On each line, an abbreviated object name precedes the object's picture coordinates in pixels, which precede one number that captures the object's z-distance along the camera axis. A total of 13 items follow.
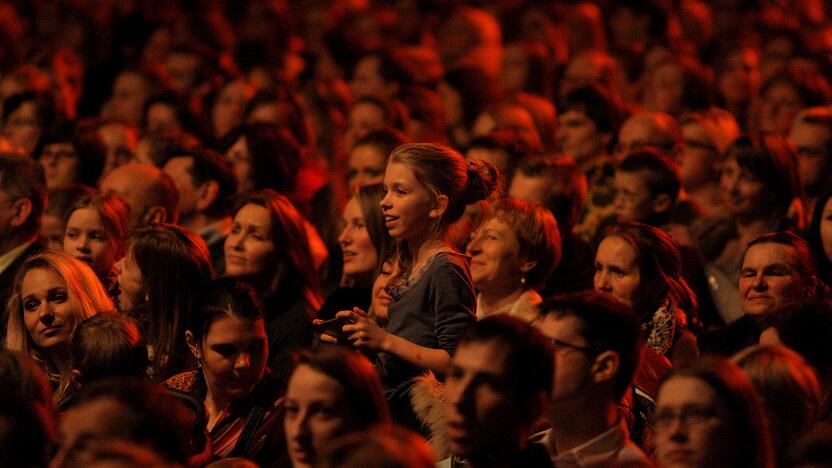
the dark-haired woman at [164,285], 11.74
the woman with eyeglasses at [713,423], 7.68
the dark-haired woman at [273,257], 13.29
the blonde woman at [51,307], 11.64
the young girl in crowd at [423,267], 10.13
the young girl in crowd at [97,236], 13.33
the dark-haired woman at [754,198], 14.31
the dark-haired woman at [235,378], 10.23
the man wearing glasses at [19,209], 14.11
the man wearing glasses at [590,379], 8.54
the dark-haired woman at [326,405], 8.27
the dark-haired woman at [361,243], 12.68
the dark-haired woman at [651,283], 11.53
